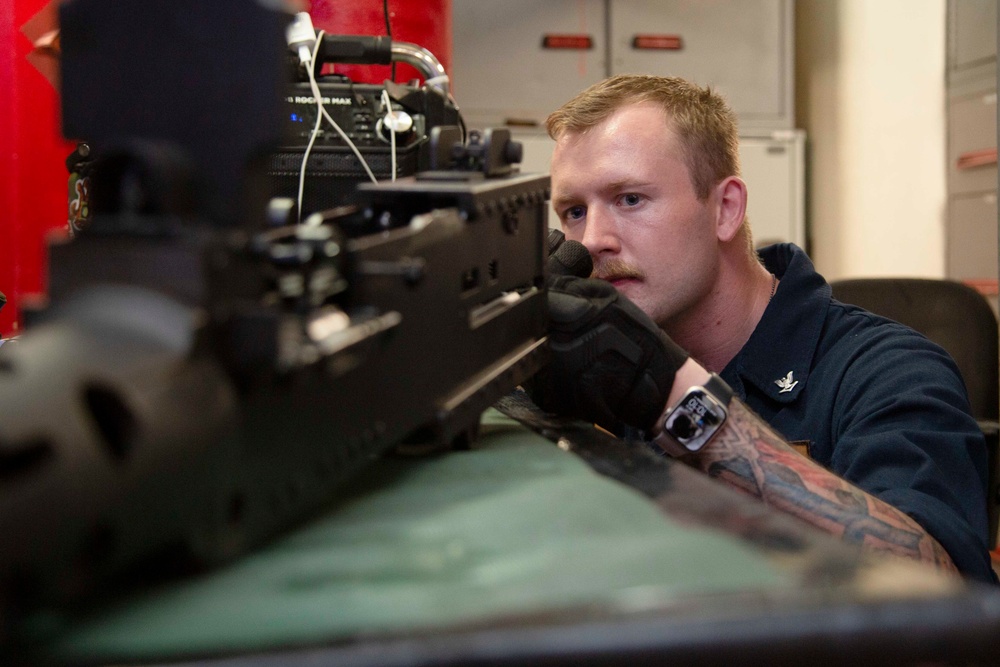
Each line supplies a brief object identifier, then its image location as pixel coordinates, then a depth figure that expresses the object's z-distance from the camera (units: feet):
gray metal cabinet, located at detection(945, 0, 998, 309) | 10.08
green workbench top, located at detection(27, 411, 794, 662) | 1.42
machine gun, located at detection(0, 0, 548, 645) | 1.41
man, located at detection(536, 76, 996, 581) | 3.10
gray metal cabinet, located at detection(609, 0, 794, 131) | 11.96
